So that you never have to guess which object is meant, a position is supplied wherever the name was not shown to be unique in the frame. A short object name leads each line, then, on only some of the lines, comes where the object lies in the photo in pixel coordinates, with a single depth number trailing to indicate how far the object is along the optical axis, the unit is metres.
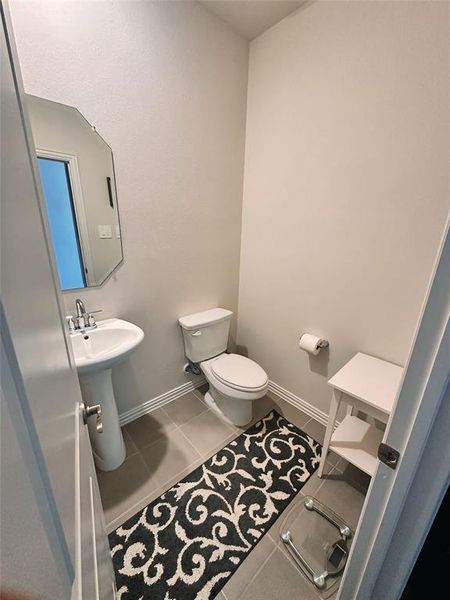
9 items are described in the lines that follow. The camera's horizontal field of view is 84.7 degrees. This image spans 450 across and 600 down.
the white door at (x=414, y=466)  0.46
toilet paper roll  1.65
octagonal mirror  1.16
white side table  1.14
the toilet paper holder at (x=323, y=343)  1.66
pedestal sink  1.22
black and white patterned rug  1.02
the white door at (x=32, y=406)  0.24
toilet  1.62
